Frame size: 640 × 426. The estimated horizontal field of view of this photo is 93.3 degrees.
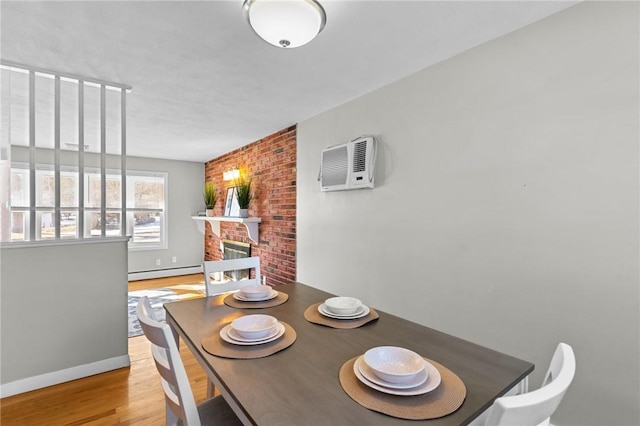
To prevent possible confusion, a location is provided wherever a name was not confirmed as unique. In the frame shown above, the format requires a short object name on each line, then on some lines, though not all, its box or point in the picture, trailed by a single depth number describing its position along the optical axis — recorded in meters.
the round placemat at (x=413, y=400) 0.77
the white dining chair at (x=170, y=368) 0.89
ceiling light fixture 1.30
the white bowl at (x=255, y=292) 1.65
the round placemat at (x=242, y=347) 1.06
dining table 0.77
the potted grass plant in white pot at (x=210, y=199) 5.19
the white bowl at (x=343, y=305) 1.40
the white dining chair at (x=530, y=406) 0.52
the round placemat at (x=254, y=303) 1.57
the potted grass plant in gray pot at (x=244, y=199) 4.08
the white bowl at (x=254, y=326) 1.14
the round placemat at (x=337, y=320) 1.33
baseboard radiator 5.13
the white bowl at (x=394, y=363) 0.85
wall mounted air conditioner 2.38
